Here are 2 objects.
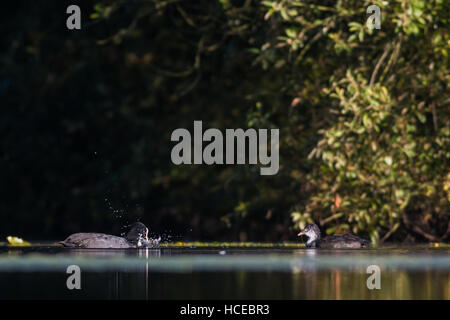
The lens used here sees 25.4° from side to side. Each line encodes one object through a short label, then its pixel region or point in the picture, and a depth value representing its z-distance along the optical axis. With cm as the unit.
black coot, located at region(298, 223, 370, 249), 1042
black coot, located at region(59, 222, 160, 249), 1034
